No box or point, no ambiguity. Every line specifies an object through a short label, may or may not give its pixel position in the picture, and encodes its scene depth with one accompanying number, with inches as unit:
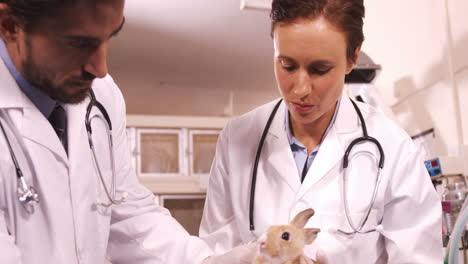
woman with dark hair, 47.2
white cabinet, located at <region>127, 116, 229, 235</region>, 166.4
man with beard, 35.2
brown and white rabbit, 34.9
